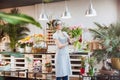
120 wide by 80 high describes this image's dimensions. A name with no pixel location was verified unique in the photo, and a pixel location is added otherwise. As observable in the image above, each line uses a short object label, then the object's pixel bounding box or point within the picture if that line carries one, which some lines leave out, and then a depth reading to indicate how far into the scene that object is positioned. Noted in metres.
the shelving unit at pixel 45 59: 7.08
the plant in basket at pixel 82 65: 5.82
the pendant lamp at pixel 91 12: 7.04
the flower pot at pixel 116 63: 5.33
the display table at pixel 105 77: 4.62
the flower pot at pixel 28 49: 6.72
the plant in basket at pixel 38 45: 6.70
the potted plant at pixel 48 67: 6.15
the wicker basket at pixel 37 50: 6.75
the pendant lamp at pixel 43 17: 8.70
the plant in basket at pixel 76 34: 6.27
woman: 4.64
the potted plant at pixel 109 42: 5.41
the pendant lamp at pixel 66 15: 7.92
